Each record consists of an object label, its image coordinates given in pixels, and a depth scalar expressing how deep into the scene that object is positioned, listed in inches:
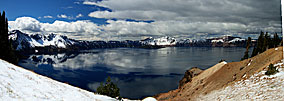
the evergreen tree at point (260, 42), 3604.8
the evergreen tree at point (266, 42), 3412.2
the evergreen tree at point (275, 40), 3636.8
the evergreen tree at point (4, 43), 2300.7
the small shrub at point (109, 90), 1669.0
